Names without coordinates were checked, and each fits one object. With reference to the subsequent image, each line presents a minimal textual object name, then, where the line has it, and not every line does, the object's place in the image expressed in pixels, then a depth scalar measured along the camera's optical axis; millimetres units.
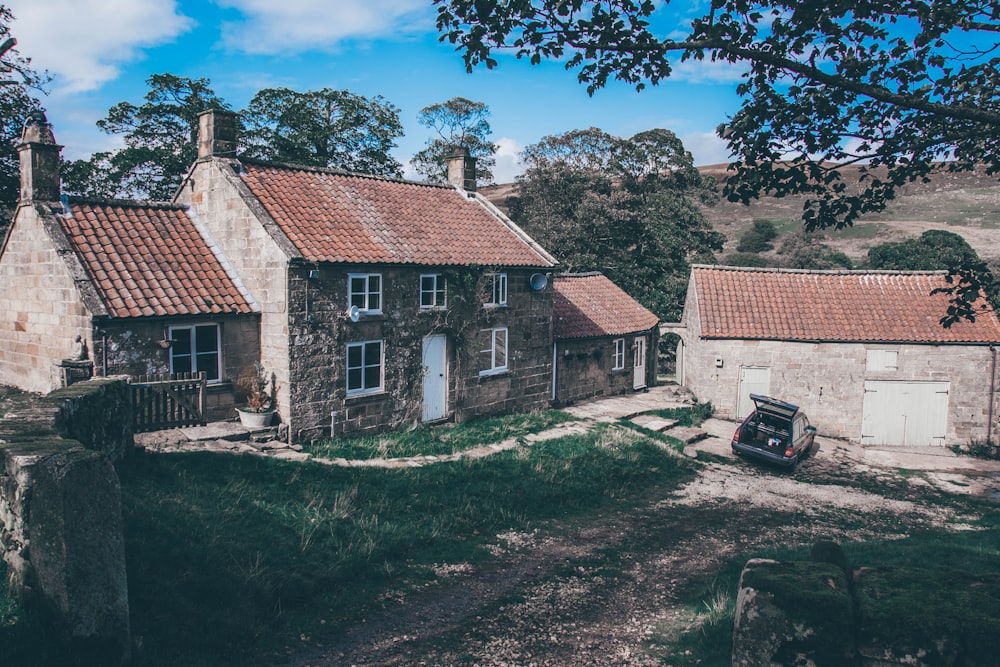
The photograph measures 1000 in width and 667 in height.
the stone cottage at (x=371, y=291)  16328
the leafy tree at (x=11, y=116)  25953
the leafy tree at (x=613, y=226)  38125
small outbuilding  24484
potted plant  15688
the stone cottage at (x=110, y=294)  14570
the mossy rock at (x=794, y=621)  3141
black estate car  18906
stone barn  24297
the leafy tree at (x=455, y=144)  48781
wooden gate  14203
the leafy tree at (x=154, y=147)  34562
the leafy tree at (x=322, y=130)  38094
